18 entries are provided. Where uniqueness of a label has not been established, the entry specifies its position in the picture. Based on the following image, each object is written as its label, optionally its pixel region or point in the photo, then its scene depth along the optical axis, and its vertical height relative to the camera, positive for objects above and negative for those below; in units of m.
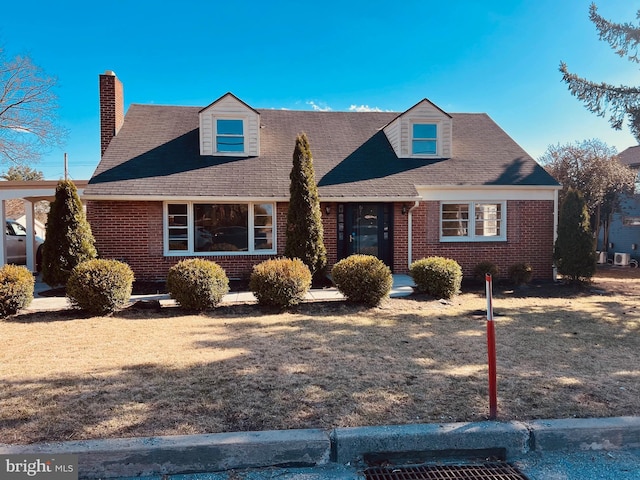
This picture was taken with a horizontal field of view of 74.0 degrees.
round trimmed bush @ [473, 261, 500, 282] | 11.55 -0.82
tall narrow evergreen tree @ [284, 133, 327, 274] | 10.38 +0.56
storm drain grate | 2.93 -1.64
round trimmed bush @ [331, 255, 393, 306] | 8.26 -0.80
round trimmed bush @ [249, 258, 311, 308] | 7.88 -0.83
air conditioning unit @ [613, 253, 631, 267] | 18.19 -0.83
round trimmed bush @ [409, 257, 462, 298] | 9.12 -0.80
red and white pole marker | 3.52 -1.05
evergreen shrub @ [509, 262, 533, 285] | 11.62 -0.91
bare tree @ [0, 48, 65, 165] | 19.17 +5.50
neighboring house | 18.52 +0.22
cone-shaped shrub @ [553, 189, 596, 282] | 11.29 -0.03
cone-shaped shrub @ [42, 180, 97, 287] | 9.30 -0.01
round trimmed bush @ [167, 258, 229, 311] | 7.75 -0.83
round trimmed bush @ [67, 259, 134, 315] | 7.40 -0.83
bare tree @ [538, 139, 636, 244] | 17.38 +2.69
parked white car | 14.05 -0.16
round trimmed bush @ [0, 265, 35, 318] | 7.26 -0.87
